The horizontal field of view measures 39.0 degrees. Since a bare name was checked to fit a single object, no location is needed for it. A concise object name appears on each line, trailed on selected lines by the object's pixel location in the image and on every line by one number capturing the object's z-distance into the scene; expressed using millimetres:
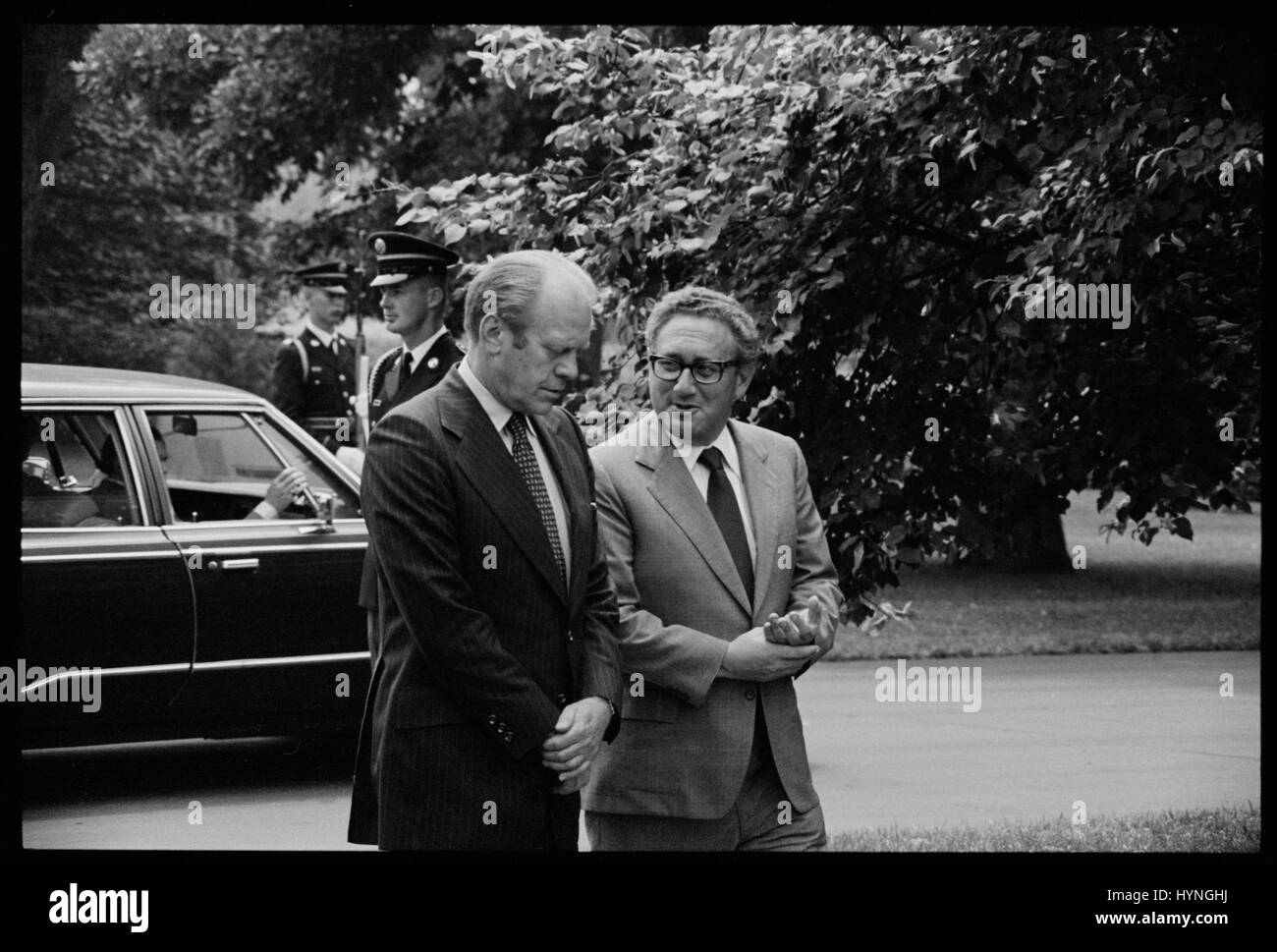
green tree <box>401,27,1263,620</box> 5785
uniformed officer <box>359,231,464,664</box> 5746
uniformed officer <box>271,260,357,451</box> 8352
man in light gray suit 3834
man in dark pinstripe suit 3449
